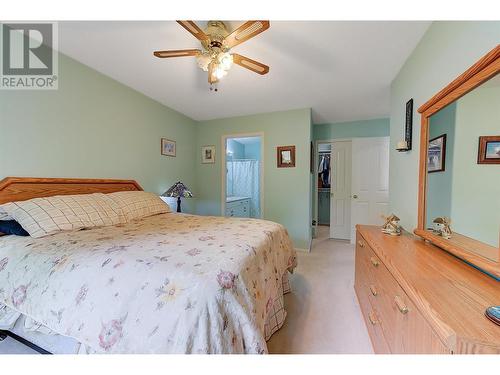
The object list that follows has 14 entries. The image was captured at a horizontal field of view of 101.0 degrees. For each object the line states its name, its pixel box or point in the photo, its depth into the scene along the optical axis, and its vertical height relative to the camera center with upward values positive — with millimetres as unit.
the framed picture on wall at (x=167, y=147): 3186 +541
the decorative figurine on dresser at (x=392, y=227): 1654 -354
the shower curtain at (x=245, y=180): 5250 +48
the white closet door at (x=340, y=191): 4078 -161
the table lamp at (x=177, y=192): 2992 -158
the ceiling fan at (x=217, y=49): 1351 +976
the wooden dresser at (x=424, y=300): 600 -417
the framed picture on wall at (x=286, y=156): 3400 +437
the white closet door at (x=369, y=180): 3695 +63
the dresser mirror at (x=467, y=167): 885 +92
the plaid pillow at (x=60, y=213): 1446 -259
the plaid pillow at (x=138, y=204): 2039 -250
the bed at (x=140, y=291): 844 -523
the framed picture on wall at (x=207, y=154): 3889 +520
